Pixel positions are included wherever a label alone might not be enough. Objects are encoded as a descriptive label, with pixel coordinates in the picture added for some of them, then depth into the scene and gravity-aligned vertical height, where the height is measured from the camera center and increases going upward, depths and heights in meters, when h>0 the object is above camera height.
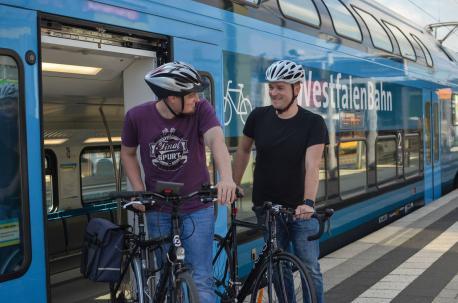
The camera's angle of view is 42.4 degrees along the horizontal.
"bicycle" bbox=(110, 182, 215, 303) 2.73 -0.59
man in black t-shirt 3.39 -0.10
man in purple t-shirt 2.93 -0.06
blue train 2.93 +0.39
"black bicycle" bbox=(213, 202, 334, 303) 3.19 -0.75
